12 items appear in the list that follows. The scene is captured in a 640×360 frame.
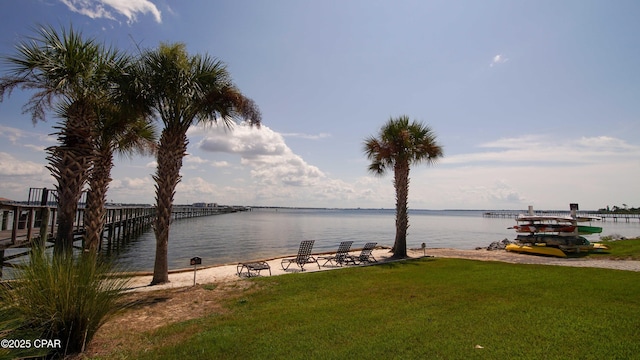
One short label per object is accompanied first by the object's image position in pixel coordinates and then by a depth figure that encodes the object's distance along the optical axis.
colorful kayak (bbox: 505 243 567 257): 17.93
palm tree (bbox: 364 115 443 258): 16.61
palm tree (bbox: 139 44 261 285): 9.72
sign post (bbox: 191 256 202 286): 10.39
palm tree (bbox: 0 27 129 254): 7.98
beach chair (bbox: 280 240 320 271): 13.73
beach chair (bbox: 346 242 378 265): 14.68
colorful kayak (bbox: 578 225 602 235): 22.42
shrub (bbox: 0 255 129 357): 4.27
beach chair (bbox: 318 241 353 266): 14.56
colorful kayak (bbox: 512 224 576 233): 19.43
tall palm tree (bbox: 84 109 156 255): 9.97
